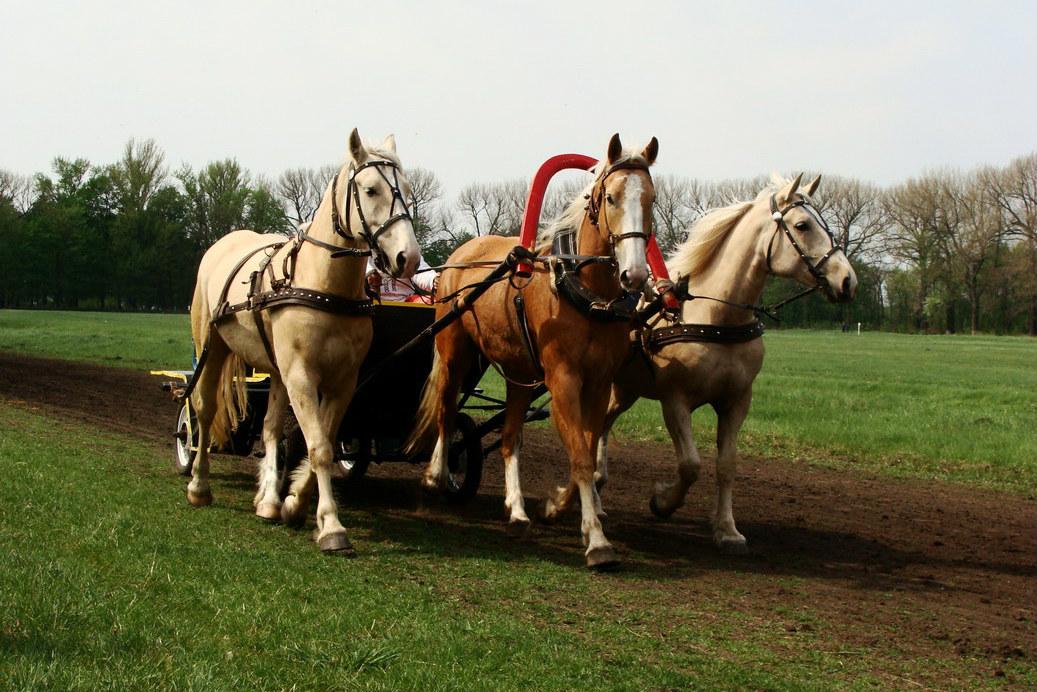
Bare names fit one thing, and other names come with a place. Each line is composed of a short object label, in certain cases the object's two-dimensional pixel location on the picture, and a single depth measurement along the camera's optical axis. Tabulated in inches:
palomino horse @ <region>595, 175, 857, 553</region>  286.5
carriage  319.6
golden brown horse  246.5
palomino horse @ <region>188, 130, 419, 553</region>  251.9
